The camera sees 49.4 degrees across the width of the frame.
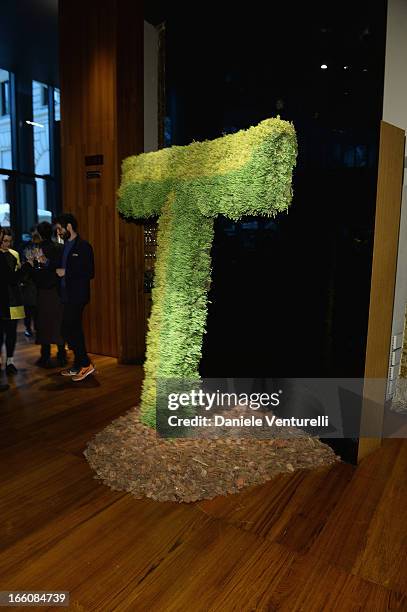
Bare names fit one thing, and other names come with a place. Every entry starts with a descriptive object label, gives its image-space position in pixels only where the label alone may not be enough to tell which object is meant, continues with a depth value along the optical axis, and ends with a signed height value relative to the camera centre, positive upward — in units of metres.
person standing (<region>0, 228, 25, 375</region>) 4.54 -0.62
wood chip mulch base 2.79 -1.50
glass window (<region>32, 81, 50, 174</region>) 9.59 +2.40
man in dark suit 4.66 -0.42
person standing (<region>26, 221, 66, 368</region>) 5.05 -0.58
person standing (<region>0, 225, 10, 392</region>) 4.48 -0.47
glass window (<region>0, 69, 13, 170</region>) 9.09 +2.31
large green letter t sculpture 2.79 +0.27
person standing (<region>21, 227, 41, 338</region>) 6.09 -0.70
